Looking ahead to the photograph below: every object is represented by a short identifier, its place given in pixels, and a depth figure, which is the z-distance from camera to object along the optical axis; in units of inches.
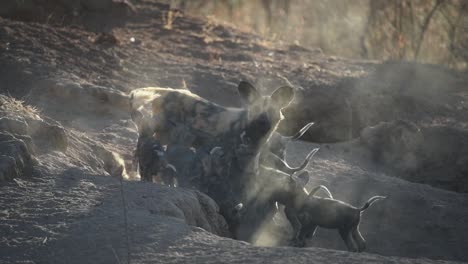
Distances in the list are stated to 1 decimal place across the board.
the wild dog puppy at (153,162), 544.4
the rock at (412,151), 738.8
